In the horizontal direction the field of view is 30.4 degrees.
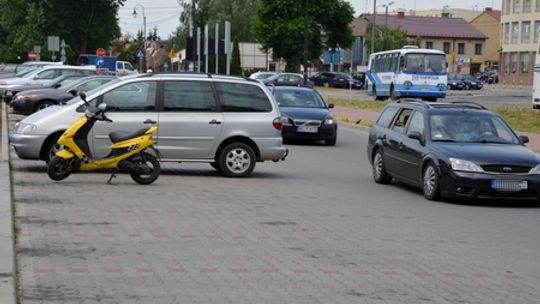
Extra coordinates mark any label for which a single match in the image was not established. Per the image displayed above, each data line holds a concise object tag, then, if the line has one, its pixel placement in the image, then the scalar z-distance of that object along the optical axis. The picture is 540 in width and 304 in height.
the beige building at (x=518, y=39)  106.94
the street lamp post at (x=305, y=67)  50.06
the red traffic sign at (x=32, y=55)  82.99
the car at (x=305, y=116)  24.78
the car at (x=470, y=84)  84.06
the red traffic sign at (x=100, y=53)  68.59
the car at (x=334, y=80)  85.38
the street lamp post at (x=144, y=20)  85.26
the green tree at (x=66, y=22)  88.00
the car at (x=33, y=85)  33.19
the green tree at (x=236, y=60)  83.50
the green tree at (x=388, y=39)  105.75
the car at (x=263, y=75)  55.84
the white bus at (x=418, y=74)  50.25
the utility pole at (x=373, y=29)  96.95
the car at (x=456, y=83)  84.00
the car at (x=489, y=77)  115.81
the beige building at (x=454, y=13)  168.38
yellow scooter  14.86
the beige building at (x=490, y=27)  141.12
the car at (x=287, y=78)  52.16
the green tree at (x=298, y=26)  86.62
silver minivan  16.17
